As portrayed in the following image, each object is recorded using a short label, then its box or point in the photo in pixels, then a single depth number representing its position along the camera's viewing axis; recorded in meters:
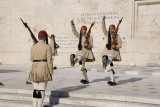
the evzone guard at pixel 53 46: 13.84
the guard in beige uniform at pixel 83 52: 7.96
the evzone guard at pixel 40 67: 5.43
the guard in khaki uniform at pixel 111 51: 7.68
